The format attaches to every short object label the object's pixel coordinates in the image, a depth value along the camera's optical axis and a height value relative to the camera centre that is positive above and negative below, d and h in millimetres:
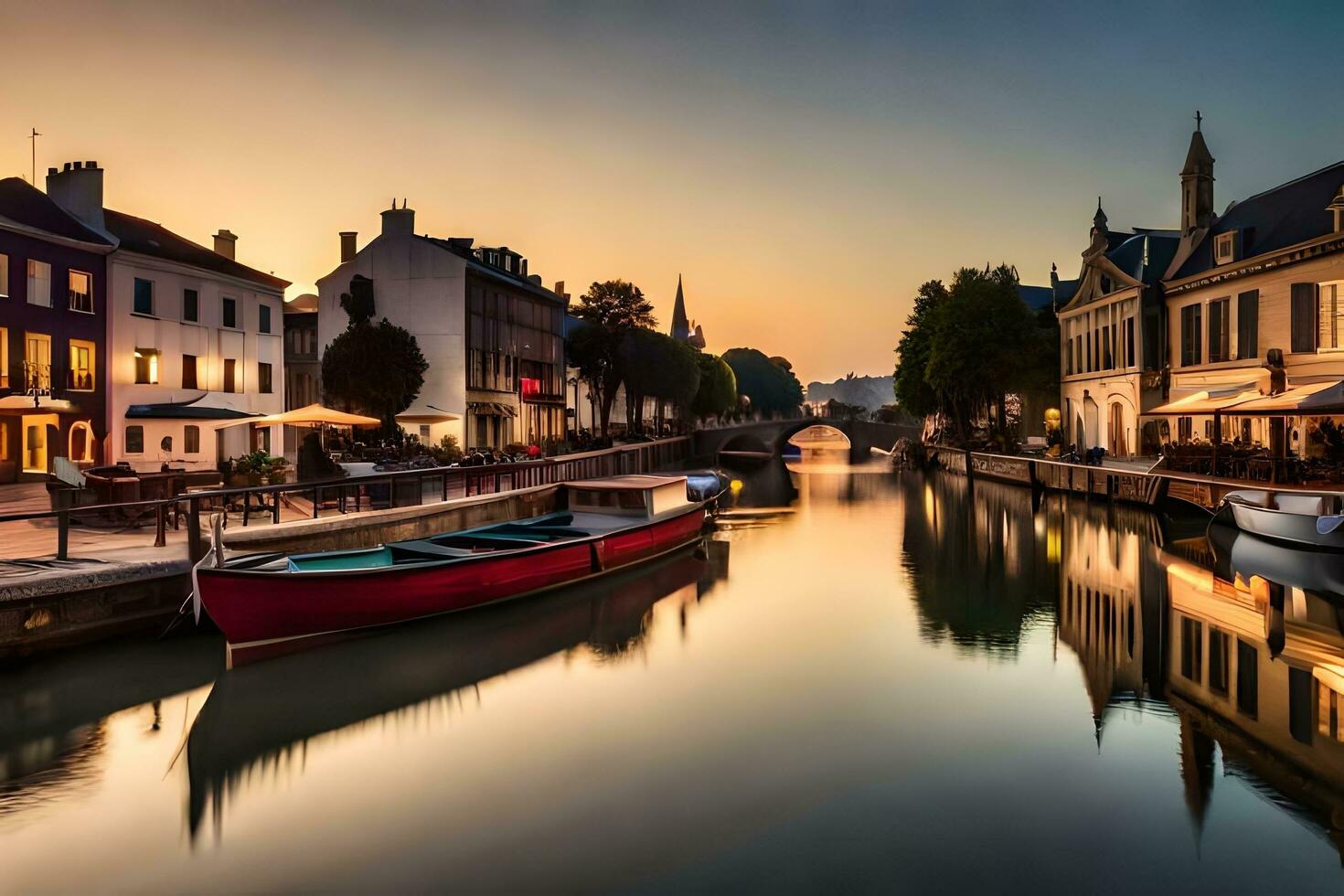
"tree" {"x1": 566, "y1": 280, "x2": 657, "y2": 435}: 60781 +7623
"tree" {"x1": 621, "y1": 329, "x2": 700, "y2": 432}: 63531 +4722
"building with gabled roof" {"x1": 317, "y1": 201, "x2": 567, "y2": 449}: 42312 +5768
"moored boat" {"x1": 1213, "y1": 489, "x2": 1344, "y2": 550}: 20812 -2055
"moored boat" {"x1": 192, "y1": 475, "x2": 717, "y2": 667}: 13461 -2415
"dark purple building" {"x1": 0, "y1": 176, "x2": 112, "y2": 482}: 26703 +3246
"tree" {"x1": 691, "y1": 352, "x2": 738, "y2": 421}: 90562 +4530
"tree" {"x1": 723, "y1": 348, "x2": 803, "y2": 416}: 151000 +9001
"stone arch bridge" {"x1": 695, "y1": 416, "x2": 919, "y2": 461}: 80000 -238
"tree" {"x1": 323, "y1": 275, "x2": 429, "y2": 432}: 38875 +2844
